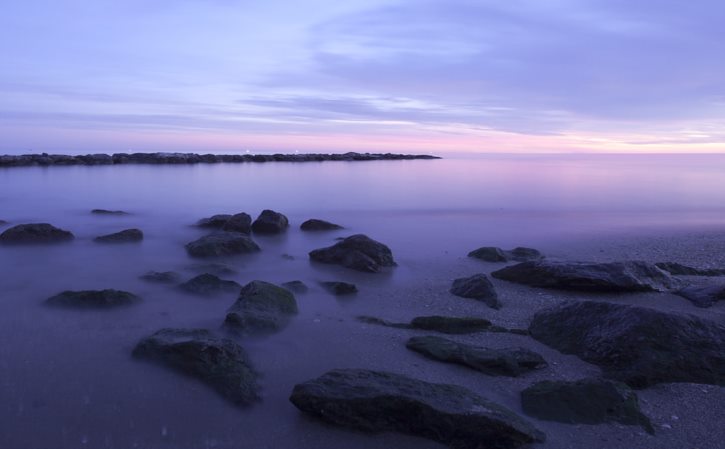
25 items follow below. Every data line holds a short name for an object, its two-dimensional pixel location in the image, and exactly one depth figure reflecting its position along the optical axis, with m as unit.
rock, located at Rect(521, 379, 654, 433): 3.60
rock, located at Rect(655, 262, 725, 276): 7.73
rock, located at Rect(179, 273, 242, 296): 6.09
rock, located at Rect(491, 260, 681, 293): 6.44
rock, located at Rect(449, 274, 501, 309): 6.04
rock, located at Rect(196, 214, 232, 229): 11.30
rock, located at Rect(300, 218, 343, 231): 11.47
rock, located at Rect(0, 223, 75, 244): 8.81
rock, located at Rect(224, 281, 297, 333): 4.98
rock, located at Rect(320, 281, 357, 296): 6.35
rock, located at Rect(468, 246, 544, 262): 8.47
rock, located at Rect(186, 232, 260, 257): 8.20
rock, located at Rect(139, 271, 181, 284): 6.62
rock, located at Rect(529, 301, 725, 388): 4.16
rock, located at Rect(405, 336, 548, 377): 4.25
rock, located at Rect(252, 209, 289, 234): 10.70
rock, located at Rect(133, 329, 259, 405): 3.85
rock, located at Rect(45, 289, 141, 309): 5.46
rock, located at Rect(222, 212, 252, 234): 10.38
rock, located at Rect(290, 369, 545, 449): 3.27
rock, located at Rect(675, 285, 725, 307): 6.07
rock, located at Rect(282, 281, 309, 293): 6.39
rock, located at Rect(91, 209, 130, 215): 13.28
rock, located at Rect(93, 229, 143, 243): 9.25
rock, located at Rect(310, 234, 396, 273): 7.63
